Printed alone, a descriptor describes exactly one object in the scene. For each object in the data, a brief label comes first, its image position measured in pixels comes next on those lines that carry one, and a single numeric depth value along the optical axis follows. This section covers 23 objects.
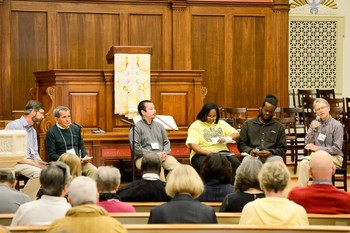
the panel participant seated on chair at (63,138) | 9.86
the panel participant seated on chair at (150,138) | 10.35
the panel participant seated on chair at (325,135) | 9.93
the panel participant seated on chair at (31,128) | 9.47
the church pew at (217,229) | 4.66
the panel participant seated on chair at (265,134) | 9.84
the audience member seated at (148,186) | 7.05
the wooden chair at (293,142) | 12.76
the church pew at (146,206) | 6.42
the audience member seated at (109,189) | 5.79
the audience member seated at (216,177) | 6.75
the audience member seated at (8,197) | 6.31
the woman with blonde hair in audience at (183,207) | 5.25
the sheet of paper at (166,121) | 11.04
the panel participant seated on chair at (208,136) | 10.20
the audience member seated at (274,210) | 5.11
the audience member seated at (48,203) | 5.24
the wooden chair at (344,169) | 10.14
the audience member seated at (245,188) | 5.99
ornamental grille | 19.53
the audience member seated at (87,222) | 4.29
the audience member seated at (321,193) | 5.84
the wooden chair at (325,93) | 17.61
